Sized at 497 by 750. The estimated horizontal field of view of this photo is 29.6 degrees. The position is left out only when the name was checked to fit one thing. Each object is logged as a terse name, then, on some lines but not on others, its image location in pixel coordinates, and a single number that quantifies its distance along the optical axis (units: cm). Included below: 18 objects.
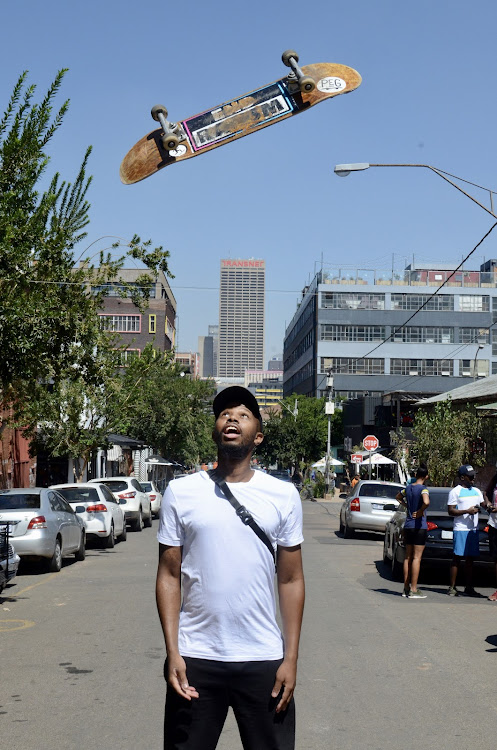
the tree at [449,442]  3247
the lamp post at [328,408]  5603
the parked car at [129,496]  2819
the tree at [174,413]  5991
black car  1472
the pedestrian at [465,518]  1344
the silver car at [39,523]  1600
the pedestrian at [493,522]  1297
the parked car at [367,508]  2527
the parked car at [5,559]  1287
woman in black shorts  1316
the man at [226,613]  361
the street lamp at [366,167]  1856
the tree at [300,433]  9119
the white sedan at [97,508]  2173
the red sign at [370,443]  4150
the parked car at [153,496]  3481
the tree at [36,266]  1479
